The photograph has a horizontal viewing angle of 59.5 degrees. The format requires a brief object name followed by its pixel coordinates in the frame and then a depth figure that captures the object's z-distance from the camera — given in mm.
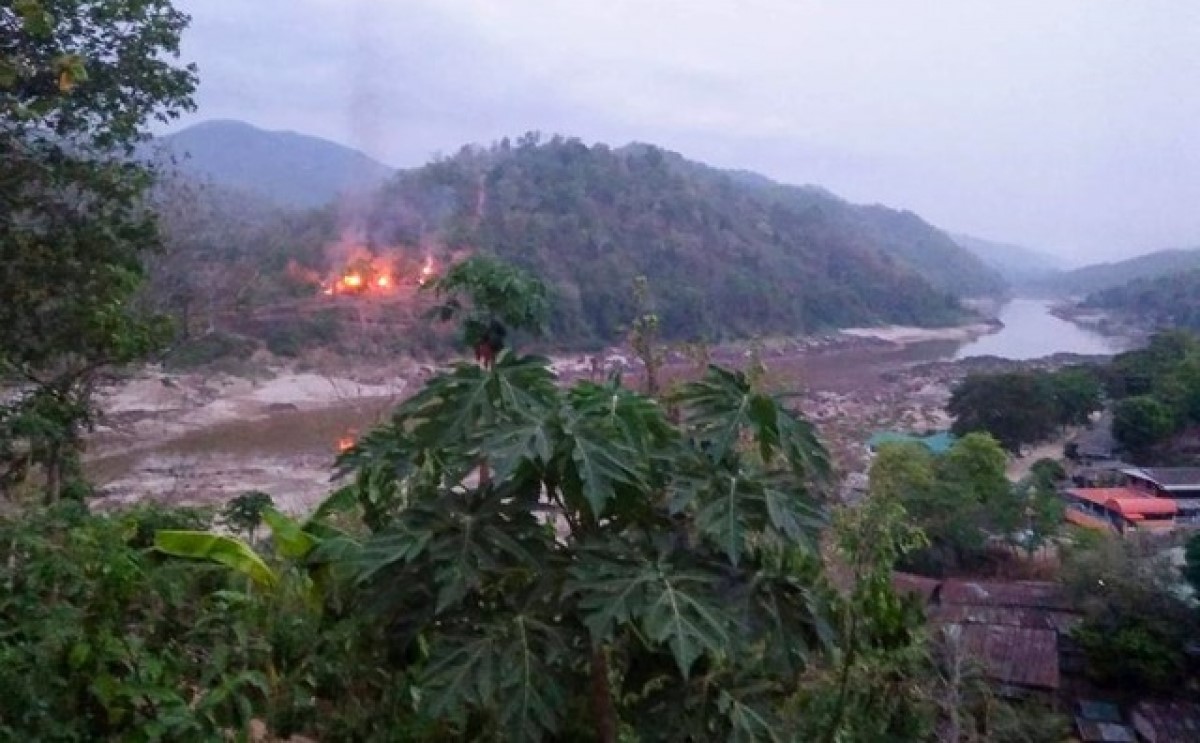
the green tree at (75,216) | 4035
